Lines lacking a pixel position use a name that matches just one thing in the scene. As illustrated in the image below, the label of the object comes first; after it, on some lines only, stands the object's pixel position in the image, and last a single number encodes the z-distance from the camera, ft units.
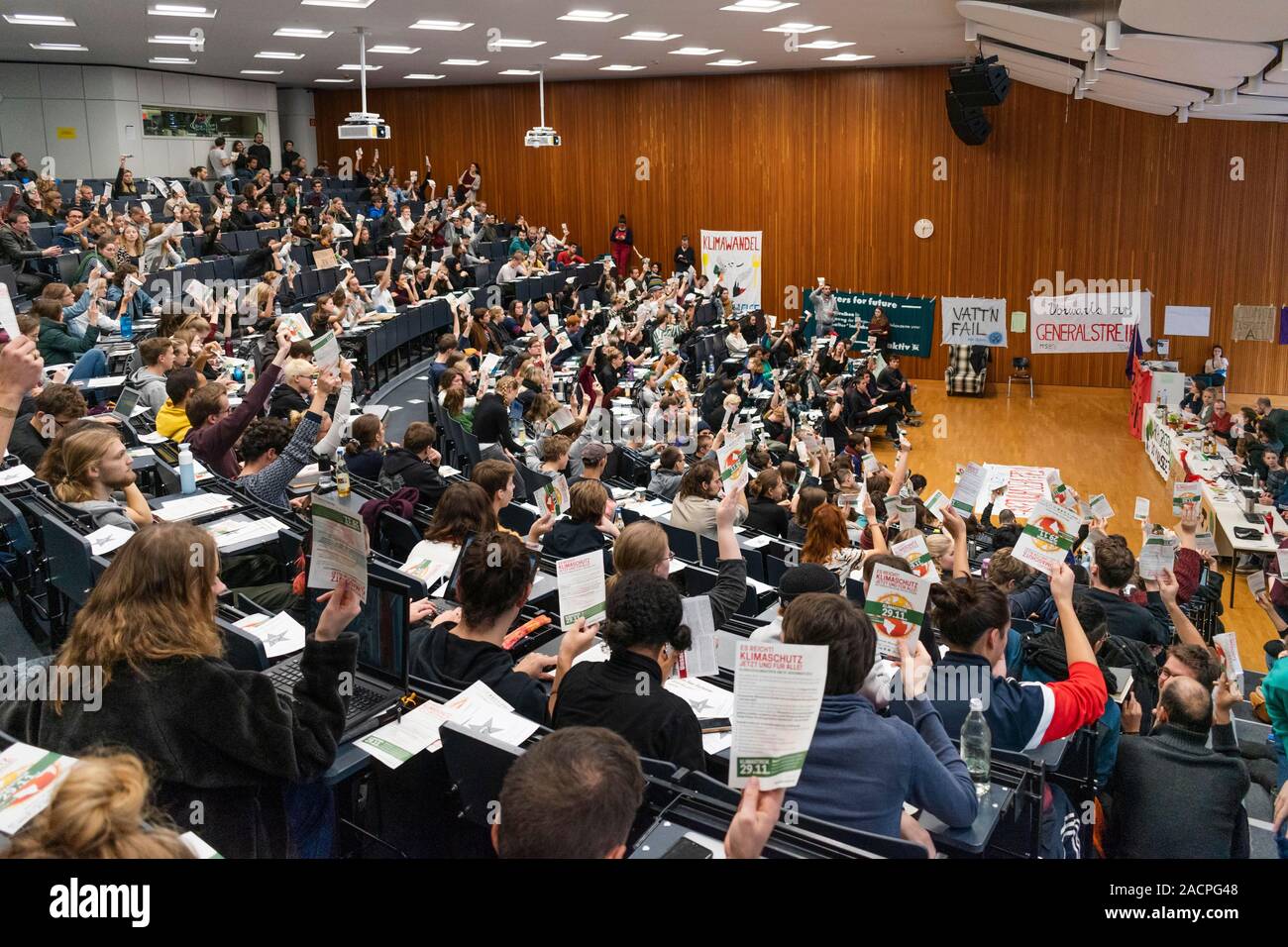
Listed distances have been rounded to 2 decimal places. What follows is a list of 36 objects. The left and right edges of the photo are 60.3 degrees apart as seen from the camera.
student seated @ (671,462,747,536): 23.61
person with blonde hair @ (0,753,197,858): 5.48
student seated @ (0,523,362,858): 8.66
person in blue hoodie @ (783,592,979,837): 9.39
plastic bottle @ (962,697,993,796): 10.96
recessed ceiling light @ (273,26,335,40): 51.37
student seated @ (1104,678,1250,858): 12.56
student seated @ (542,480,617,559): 18.84
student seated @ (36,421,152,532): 16.03
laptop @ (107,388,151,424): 26.30
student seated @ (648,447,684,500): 28.91
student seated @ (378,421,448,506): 22.74
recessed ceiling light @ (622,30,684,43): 53.52
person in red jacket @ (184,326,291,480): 21.16
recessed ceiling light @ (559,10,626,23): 46.68
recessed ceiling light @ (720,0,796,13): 44.01
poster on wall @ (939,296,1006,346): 67.05
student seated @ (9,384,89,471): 20.31
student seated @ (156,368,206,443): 23.49
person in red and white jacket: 12.26
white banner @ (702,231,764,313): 75.61
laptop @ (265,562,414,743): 11.43
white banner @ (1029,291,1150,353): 66.13
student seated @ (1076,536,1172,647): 18.92
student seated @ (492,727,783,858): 6.64
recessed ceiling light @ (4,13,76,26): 47.16
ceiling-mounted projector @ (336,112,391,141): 47.83
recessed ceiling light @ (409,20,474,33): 48.70
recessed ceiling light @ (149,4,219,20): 44.11
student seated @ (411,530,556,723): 11.91
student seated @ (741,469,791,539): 27.37
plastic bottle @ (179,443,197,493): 20.12
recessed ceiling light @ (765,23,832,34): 50.90
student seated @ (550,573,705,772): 10.42
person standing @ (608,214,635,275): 78.28
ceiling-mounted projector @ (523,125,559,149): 57.88
